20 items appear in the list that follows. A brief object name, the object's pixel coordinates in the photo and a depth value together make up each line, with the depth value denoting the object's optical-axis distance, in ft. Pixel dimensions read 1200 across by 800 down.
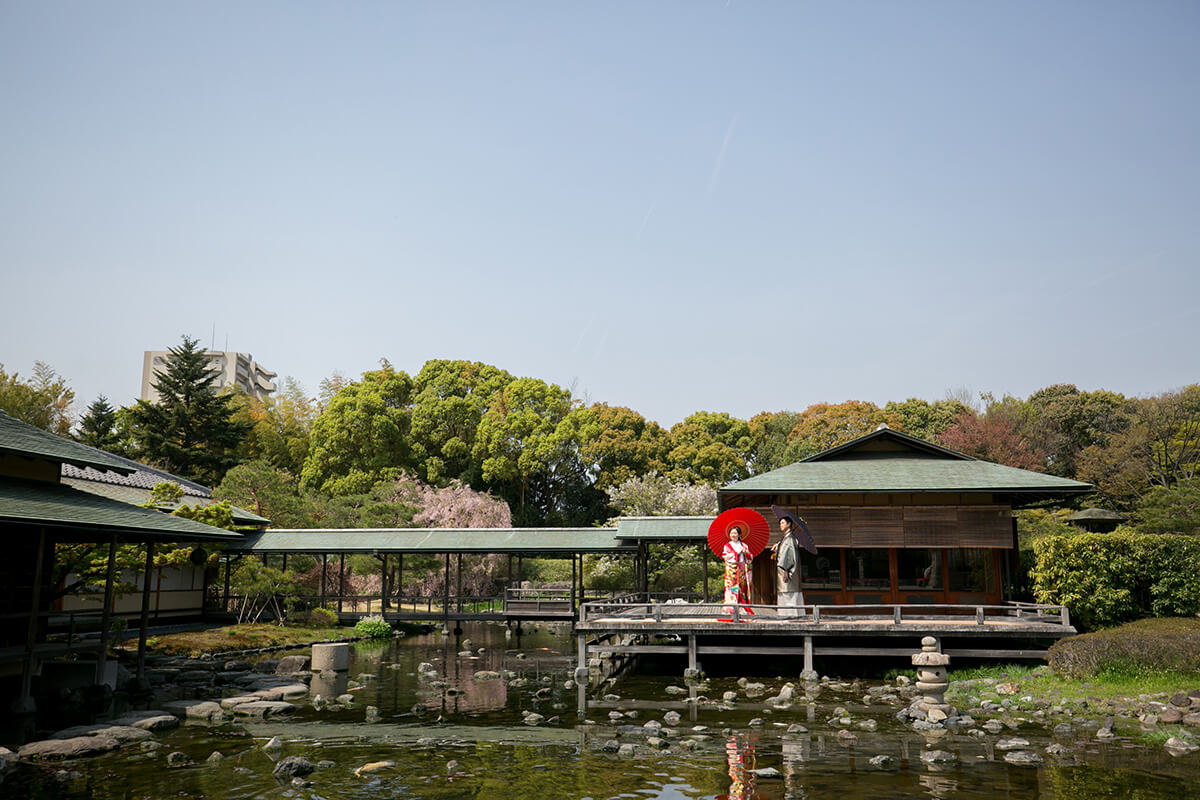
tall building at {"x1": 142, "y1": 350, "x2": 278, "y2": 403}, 328.90
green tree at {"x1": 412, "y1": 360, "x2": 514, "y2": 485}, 193.57
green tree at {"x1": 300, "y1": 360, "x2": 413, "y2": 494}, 187.21
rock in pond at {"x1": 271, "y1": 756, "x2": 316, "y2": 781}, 44.39
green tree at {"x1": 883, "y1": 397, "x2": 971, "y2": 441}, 196.44
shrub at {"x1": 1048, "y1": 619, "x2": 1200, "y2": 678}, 61.16
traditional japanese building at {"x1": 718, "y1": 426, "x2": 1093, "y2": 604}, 78.59
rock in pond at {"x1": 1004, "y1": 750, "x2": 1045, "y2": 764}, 45.62
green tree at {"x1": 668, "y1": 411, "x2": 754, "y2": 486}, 199.93
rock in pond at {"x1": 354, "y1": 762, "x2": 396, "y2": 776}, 45.55
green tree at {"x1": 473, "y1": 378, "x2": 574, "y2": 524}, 191.01
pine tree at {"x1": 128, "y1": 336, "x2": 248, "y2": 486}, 173.68
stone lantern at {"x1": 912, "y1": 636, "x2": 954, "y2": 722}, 56.80
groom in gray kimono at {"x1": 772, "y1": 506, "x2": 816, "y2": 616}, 75.50
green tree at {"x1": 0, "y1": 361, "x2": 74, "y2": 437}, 162.09
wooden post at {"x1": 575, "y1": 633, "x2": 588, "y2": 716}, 73.67
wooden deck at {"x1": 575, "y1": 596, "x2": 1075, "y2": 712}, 69.21
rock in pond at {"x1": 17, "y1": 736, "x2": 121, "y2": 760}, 47.14
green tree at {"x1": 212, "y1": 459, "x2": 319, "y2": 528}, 133.69
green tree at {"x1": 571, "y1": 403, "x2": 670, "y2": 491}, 200.34
